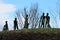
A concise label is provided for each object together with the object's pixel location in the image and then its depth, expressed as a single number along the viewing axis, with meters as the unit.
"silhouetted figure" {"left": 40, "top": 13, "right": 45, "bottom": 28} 32.80
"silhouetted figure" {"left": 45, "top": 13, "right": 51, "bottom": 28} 32.41
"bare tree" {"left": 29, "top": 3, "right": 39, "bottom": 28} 59.40
